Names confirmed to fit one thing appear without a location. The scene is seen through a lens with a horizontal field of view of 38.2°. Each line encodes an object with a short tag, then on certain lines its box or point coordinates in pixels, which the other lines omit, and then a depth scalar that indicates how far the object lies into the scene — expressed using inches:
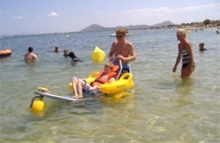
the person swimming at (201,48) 721.0
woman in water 332.2
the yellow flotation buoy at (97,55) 379.4
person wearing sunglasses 311.9
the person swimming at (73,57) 639.6
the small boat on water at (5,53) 869.8
